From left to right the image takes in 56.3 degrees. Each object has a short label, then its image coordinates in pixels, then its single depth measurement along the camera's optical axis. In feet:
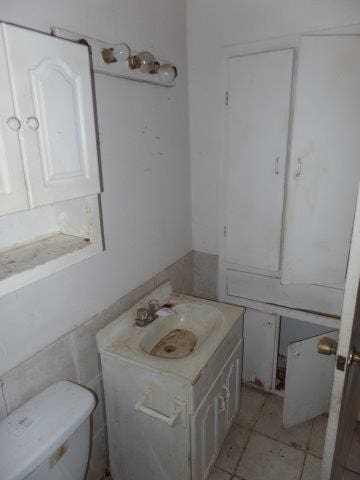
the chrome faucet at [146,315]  5.16
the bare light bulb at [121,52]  4.07
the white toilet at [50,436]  3.20
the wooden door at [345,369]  2.88
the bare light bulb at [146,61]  4.53
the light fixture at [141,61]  4.10
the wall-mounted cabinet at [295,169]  4.96
